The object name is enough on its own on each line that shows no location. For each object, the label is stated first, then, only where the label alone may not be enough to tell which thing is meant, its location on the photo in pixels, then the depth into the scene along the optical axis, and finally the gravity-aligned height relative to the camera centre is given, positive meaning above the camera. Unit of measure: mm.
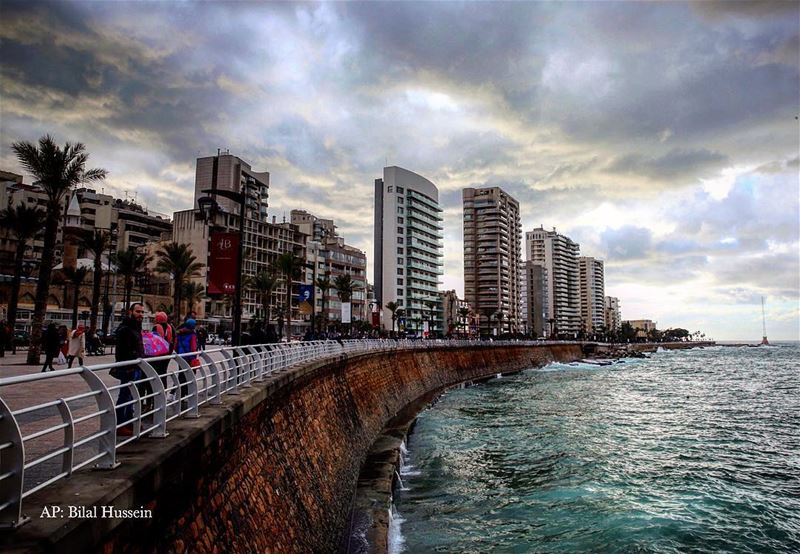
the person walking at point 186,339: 9320 -173
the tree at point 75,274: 45688 +5046
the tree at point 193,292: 66875 +5058
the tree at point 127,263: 49050 +6365
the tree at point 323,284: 65738 +5845
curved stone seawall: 4488 -2081
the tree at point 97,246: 40225 +6966
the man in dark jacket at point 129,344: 6715 -201
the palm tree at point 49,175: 23188 +7136
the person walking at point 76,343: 17781 -486
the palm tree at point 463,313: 113375 +3945
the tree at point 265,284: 59531 +5276
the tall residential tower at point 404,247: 109625 +17868
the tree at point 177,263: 51031 +6709
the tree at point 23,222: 36712 +7702
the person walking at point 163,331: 7992 -29
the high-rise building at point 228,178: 87562 +26087
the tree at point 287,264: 56406 +7165
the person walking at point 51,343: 16953 -466
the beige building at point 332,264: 96688 +12970
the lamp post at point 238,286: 14661 +1239
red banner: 13984 +1789
